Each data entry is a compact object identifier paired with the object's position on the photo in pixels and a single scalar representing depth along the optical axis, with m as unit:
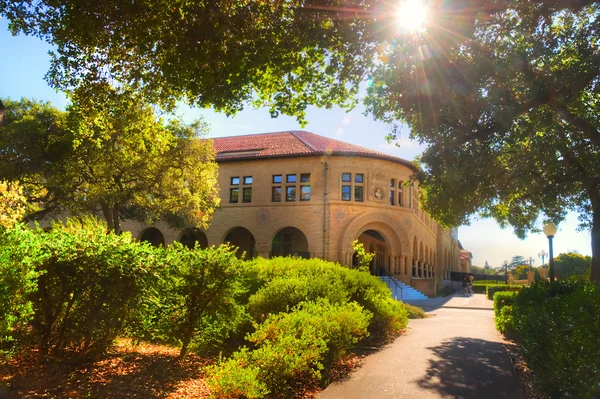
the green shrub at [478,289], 51.34
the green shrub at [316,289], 8.05
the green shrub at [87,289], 5.50
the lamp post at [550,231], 16.41
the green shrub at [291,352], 4.92
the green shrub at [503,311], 11.57
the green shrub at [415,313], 15.82
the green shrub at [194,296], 6.64
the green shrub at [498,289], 31.15
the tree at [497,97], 10.67
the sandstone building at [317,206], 31.80
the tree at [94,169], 20.30
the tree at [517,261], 182.25
